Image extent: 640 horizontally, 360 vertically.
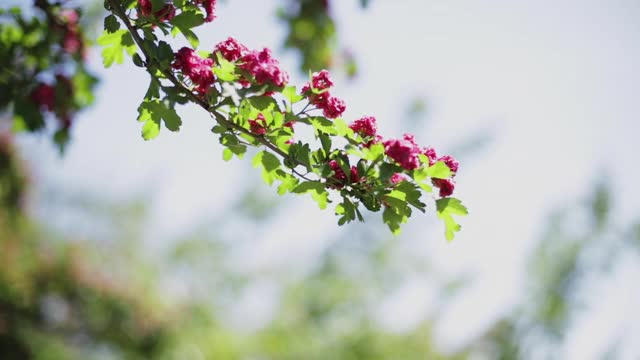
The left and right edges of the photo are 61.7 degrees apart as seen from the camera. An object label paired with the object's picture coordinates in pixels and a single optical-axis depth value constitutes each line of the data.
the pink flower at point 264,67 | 1.86
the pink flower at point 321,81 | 2.06
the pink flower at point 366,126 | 2.04
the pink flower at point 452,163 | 2.09
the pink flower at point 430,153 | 2.08
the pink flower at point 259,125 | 2.10
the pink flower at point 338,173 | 2.10
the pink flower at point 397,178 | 2.01
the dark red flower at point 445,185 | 2.02
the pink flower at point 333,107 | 2.06
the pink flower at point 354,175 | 2.08
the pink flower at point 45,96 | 3.34
